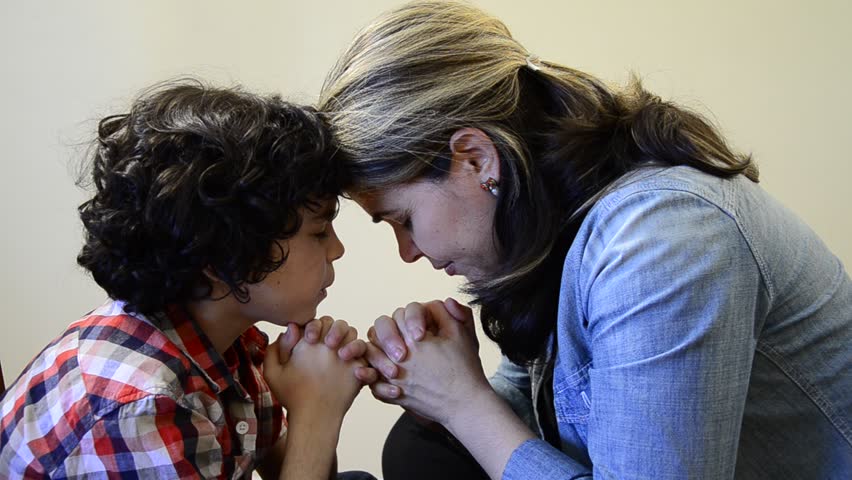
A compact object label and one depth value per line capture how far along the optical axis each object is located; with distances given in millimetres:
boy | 795
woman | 694
